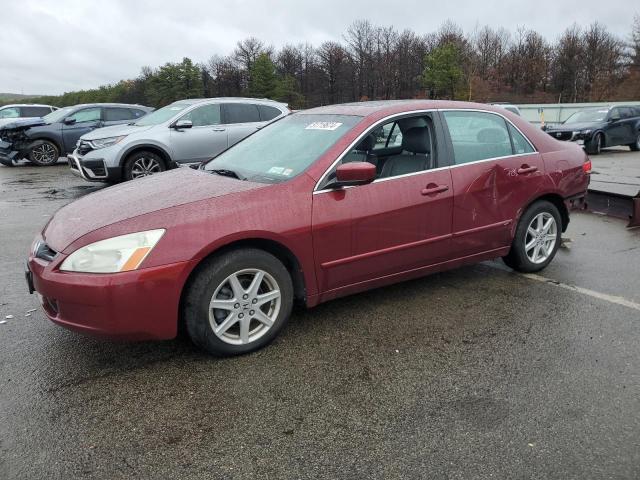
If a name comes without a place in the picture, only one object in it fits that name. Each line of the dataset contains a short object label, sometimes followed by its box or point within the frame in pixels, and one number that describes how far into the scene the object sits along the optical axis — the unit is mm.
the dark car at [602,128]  16672
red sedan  2967
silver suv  9438
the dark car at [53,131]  14461
